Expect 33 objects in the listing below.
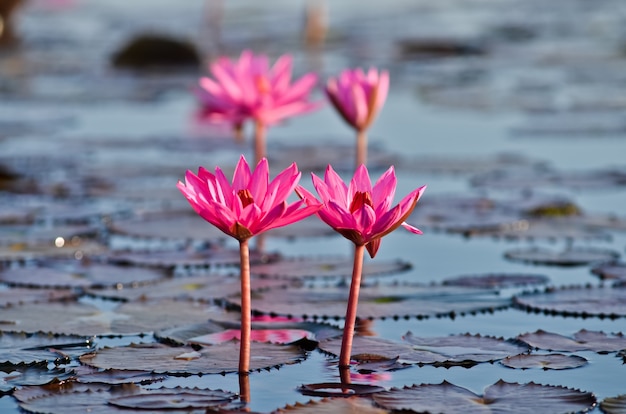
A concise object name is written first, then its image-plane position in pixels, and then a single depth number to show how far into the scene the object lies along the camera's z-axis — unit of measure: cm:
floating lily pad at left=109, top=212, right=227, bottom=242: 638
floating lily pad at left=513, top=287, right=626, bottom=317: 462
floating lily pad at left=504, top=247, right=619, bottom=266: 564
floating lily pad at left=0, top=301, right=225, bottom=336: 443
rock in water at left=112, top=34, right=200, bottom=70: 1784
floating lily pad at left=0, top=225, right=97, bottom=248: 616
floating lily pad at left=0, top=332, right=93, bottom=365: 395
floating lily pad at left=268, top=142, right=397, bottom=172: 881
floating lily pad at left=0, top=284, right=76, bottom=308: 490
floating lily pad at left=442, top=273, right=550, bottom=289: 511
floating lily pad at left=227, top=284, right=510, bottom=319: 467
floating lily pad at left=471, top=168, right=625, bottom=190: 772
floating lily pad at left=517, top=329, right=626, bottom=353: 404
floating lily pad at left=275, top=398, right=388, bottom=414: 328
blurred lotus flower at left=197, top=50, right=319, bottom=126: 637
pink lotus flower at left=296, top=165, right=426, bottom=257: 336
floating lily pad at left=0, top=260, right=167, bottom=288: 522
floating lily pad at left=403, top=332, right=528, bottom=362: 395
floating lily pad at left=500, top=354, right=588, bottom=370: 383
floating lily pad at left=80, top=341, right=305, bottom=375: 379
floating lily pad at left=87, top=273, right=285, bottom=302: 501
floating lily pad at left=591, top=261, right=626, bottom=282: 519
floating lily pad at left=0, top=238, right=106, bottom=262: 583
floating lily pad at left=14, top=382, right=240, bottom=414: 335
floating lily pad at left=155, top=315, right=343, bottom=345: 422
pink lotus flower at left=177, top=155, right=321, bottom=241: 332
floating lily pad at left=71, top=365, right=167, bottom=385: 366
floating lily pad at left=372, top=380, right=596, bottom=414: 332
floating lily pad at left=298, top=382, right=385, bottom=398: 350
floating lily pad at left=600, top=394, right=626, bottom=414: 333
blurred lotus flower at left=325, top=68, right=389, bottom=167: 576
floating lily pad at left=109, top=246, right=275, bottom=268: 568
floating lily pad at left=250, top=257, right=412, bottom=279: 541
